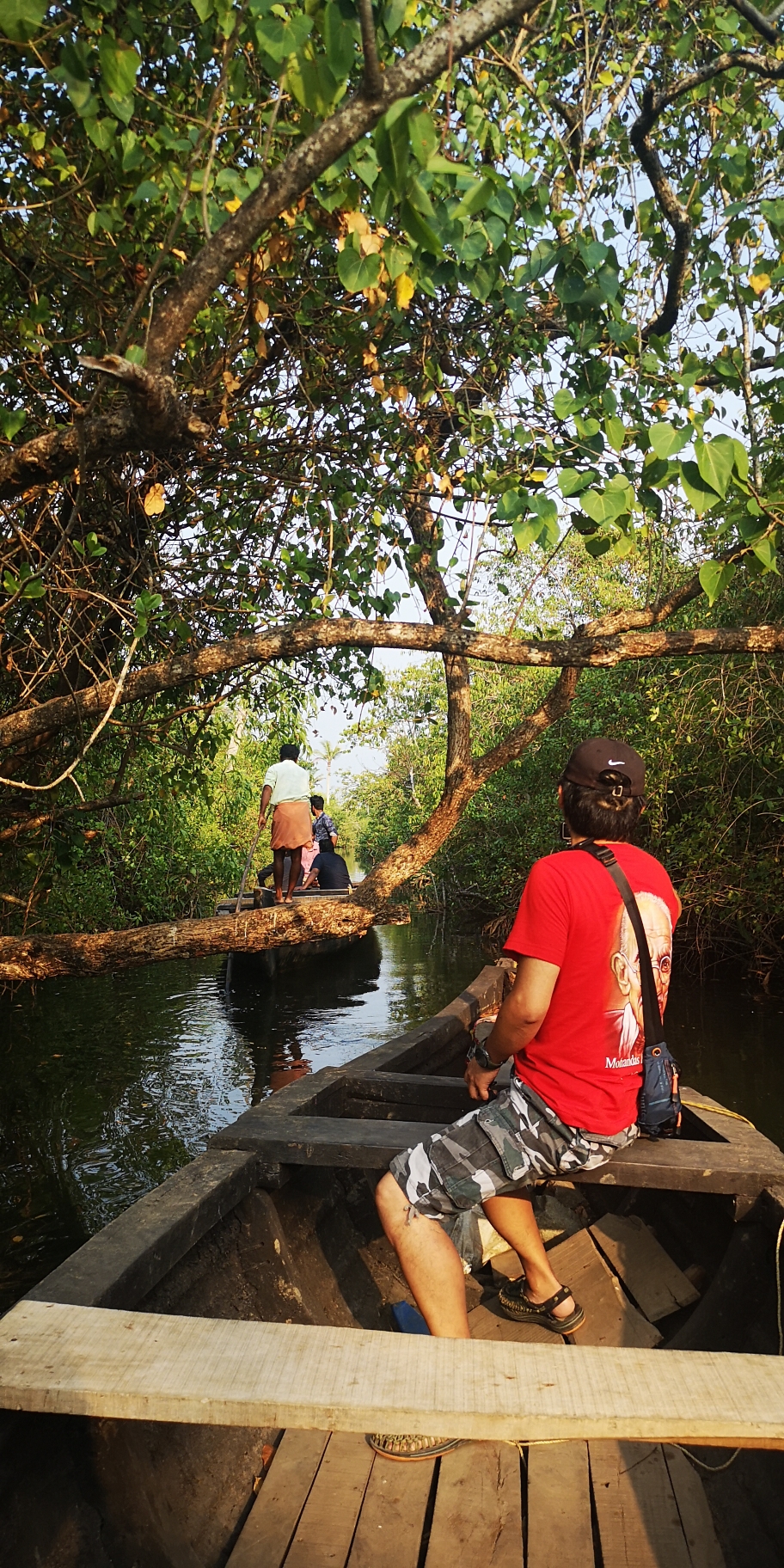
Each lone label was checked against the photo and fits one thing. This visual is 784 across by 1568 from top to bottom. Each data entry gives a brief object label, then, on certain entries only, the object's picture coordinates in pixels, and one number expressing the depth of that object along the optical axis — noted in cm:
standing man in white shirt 984
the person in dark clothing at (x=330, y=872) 1358
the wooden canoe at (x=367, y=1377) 143
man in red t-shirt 232
